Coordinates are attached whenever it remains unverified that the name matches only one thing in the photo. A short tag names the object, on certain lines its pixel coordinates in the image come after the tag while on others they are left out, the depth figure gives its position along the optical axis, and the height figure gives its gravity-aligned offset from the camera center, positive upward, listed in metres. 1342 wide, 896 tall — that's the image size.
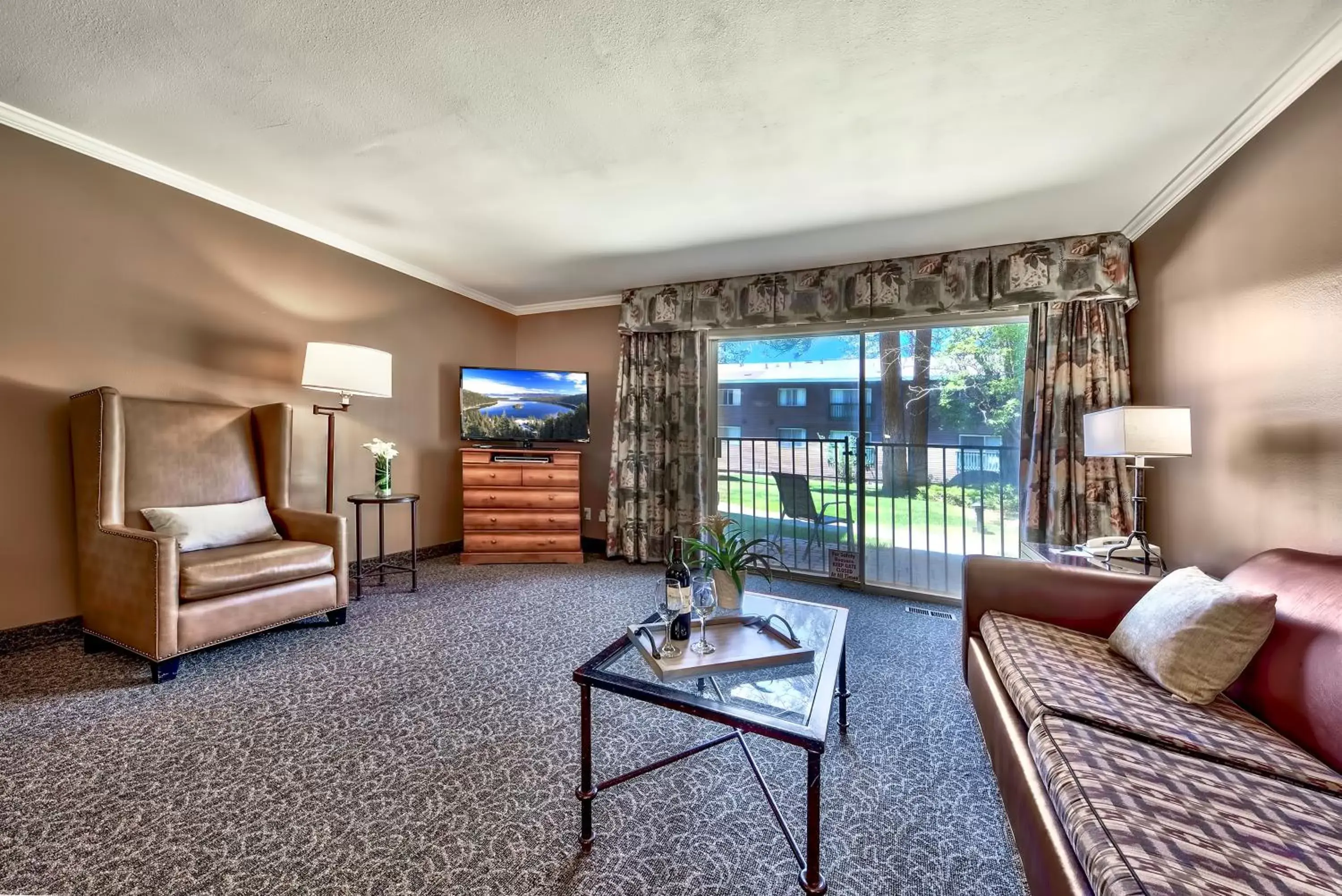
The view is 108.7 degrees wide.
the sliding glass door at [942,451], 3.25 +0.01
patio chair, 3.78 -0.42
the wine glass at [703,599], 1.58 -0.48
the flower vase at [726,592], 1.75 -0.51
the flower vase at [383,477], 3.29 -0.16
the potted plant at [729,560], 1.74 -0.40
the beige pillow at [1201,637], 1.25 -0.51
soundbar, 3.92 -0.05
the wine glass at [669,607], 1.44 -0.48
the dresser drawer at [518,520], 3.91 -0.55
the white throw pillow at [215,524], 2.29 -0.35
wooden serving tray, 1.35 -0.60
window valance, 2.86 +1.13
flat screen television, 4.04 +0.41
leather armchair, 2.01 -0.42
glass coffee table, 1.05 -0.63
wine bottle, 1.48 -0.43
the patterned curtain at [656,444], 3.98 +0.08
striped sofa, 0.79 -0.66
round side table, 3.13 -0.63
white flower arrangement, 3.26 +0.03
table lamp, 1.92 +0.07
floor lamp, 2.82 +0.49
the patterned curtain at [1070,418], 2.81 +0.21
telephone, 2.16 -0.46
